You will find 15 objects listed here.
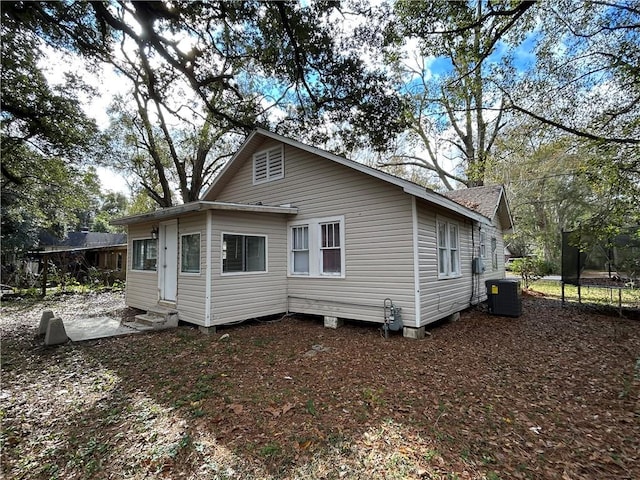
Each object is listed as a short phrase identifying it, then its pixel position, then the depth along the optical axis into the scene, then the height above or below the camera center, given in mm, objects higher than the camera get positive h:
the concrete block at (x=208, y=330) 6840 -1668
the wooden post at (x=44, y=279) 12731 -915
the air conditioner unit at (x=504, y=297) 8844 -1293
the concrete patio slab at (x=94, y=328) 6652 -1697
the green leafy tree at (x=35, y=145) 8500 +4134
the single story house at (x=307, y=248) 6727 +165
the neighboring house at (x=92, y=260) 16250 -215
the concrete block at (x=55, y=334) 6070 -1536
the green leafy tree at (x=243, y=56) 6668 +5227
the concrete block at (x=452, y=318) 8242 -1730
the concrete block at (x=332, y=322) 7510 -1670
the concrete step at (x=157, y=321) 7312 -1571
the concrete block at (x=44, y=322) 6684 -1418
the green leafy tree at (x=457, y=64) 6719 +5571
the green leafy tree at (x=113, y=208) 41522 +7314
